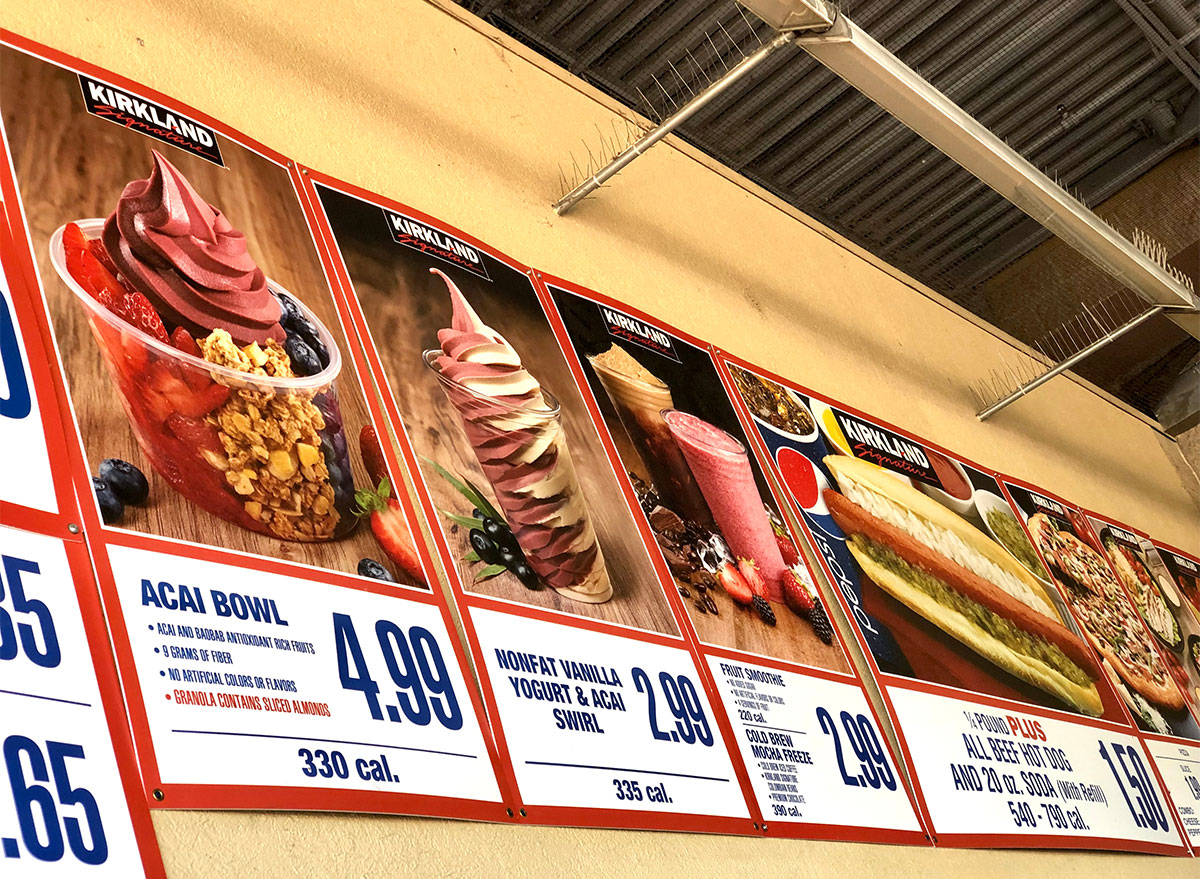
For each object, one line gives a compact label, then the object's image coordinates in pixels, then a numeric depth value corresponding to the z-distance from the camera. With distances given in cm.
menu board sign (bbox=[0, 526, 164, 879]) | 140
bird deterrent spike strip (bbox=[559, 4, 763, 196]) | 474
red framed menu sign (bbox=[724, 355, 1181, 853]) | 323
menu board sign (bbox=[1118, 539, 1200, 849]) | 412
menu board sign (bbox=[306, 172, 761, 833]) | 217
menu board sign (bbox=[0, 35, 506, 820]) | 168
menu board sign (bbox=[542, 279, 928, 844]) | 265
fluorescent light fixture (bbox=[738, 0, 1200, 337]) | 307
